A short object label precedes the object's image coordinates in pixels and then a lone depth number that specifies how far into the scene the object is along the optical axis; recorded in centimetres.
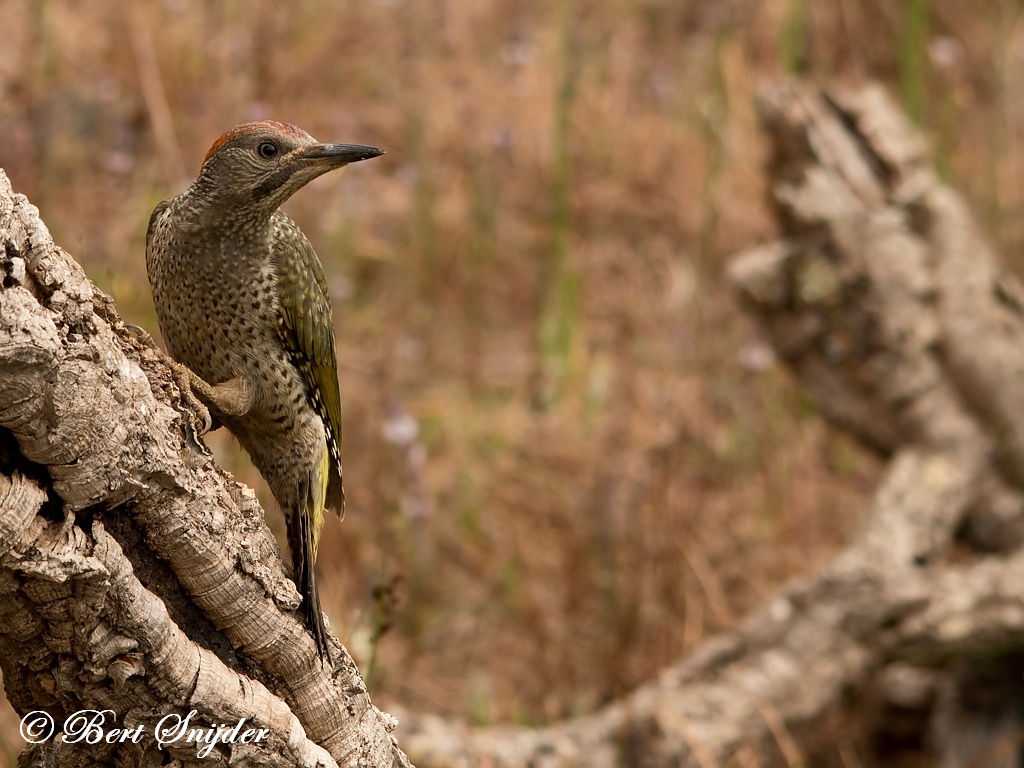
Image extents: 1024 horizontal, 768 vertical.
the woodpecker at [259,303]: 558
